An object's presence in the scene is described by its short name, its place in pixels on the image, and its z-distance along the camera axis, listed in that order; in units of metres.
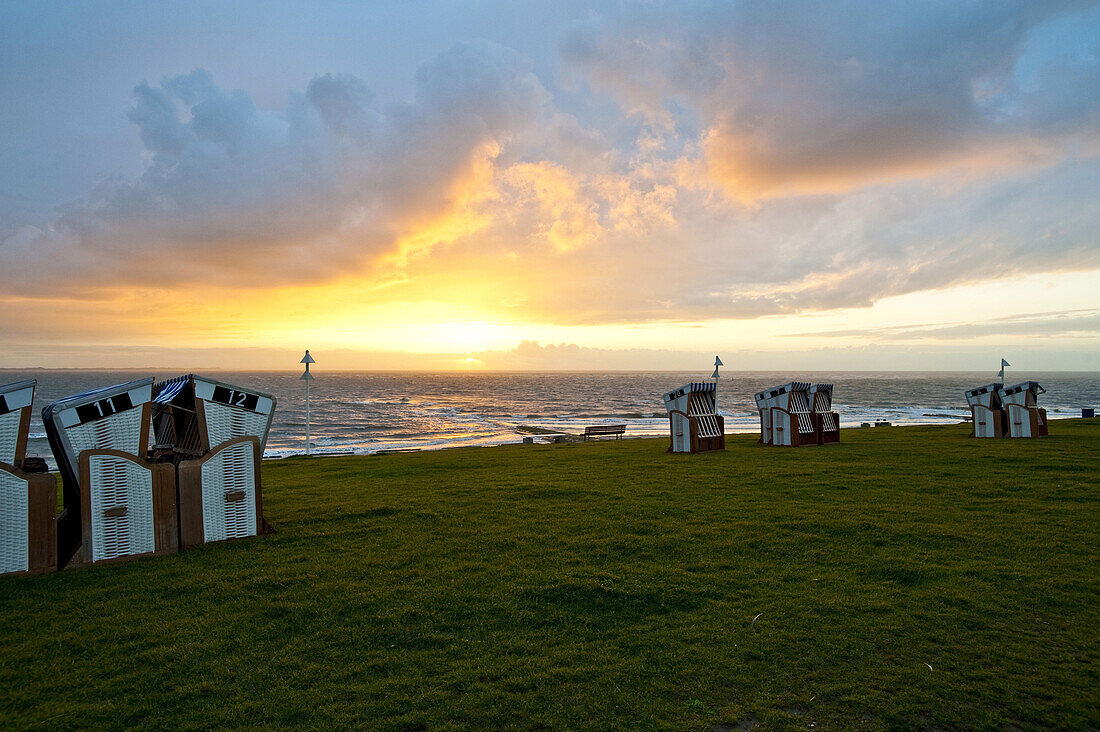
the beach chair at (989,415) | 20.55
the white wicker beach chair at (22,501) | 6.71
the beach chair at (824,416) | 20.12
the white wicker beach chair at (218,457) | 7.98
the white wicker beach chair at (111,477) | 7.05
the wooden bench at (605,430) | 32.50
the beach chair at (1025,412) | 19.81
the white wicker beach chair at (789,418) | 19.69
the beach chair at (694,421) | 18.17
